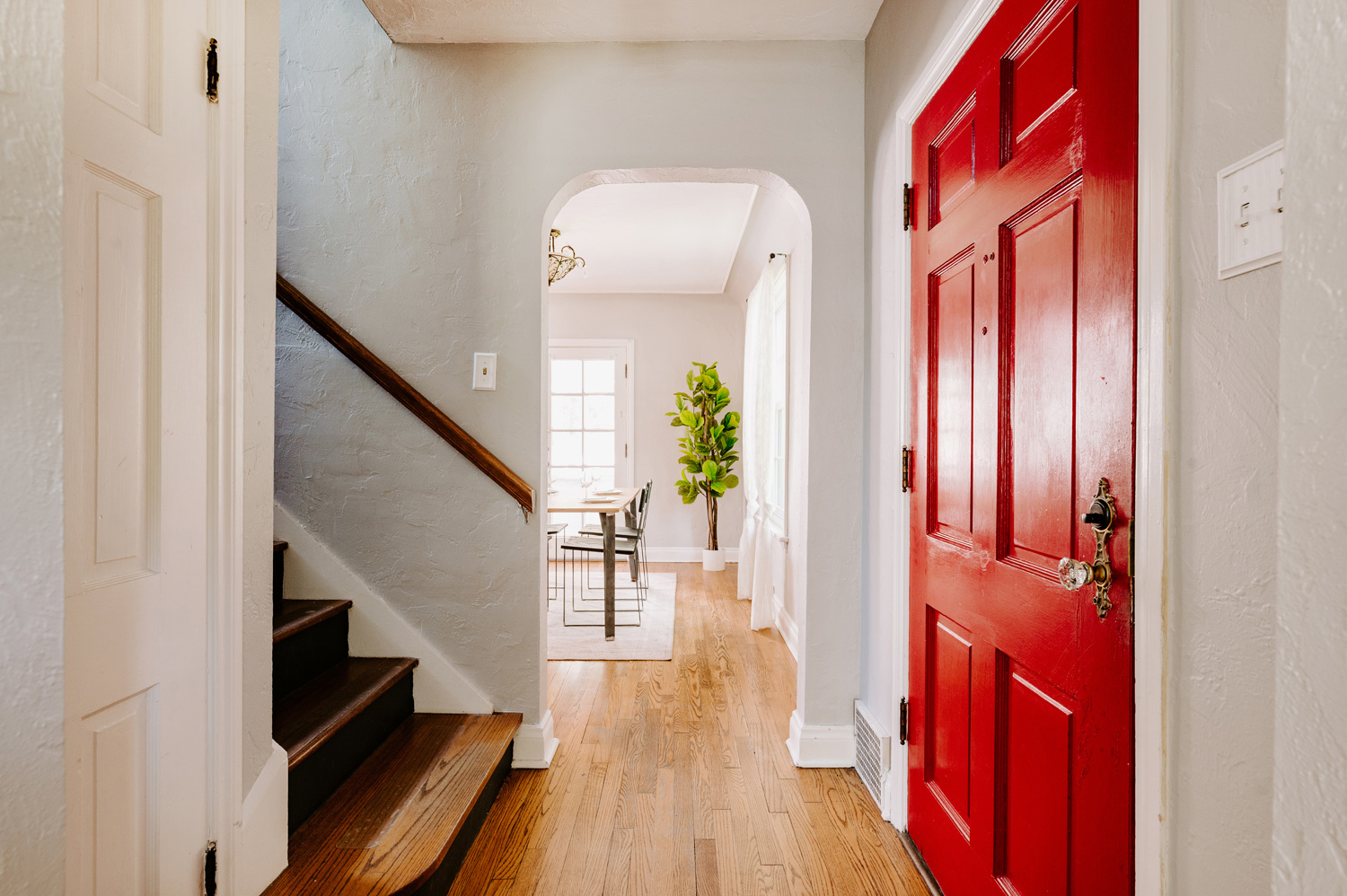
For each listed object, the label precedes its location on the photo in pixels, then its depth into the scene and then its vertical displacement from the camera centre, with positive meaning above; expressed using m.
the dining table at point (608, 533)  4.03 -0.48
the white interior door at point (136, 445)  1.06 +0.00
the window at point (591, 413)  6.79 +0.34
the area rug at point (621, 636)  3.76 -1.08
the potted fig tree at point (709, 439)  6.13 +0.09
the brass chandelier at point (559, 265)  4.54 +1.21
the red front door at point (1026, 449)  1.07 +0.00
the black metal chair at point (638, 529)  4.83 -0.57
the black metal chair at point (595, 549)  4.55 -0.65
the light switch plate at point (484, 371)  2.39 +0.26
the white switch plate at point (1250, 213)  0.77 +0.27
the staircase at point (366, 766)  1.58 -0.91
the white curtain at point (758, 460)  4.43 -0.08
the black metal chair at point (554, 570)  5.09 -1.07
